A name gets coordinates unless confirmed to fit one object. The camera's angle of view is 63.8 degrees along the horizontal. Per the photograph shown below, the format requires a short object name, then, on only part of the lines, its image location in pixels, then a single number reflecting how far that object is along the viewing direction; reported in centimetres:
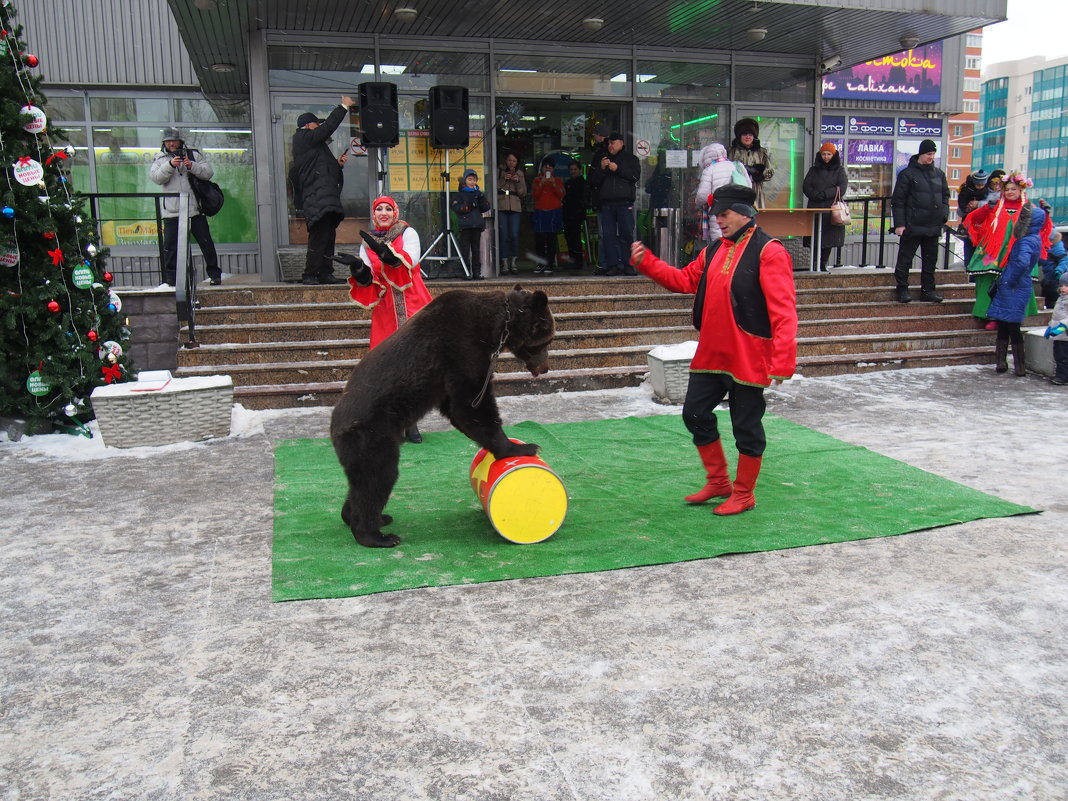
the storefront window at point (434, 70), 1234
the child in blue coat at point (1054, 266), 1116
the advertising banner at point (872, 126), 1952
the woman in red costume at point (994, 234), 991
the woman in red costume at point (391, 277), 662
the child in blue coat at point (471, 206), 1202
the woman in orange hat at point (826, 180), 1280
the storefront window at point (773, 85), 1405
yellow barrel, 468
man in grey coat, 1054
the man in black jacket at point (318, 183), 1032
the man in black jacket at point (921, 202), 1115
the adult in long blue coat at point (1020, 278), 984
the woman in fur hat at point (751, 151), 1218
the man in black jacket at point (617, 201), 1184
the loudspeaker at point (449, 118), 1191
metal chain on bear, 456
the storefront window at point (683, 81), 1354
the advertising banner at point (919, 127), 1995
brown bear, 449
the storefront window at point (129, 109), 1566
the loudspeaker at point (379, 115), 1127
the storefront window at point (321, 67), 1193
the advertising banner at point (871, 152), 1966
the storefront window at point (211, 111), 1595
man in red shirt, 495
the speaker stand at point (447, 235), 1257
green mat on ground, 448
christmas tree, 730
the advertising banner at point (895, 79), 1908
